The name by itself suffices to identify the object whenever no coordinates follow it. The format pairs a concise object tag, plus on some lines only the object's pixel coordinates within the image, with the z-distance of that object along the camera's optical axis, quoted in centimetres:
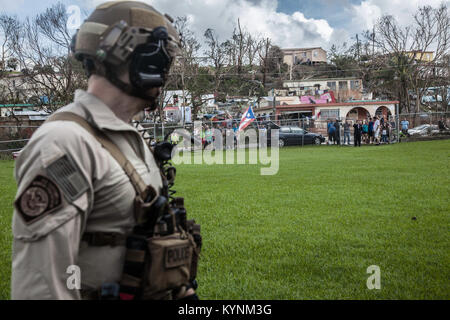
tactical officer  150
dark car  3109
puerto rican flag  2453
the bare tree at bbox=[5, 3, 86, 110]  3011
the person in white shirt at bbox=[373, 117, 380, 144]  2898
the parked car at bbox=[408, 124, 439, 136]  3262
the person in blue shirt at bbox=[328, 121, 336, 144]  3086
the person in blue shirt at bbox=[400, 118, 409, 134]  3309
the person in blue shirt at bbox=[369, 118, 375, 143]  2913
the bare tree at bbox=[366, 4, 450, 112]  5119
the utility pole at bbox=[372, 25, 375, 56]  5560
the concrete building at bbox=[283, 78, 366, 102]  6419
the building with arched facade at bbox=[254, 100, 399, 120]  4556
